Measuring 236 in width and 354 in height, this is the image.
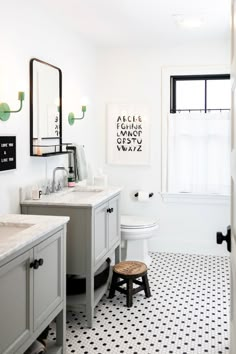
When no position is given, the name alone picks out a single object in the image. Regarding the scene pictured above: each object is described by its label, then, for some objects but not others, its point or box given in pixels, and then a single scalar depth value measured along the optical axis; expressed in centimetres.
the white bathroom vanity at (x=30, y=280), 197
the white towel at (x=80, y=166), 406
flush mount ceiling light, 369
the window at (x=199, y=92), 482
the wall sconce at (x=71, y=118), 414
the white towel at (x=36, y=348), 238
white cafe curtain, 476
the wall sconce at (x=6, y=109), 290
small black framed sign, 287
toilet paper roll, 492
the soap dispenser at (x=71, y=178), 397
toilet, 425
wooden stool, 347
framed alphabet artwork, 494
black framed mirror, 336
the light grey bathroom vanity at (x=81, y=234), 309
